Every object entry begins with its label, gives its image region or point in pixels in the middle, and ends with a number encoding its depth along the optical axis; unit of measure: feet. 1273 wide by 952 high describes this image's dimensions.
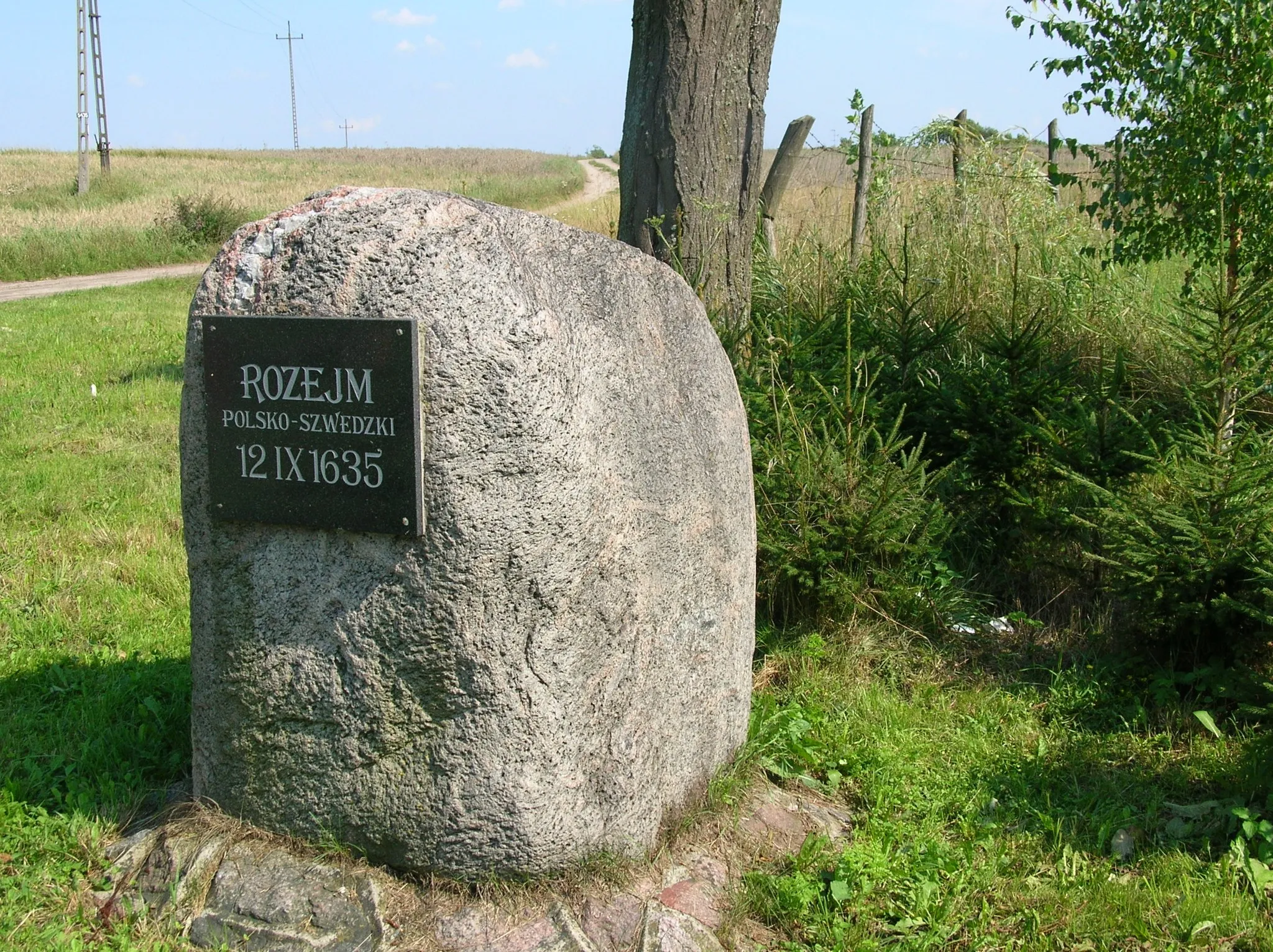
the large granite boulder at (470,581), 8.00
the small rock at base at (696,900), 9.02
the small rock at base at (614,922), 8.46
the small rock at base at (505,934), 8.28
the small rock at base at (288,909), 8.33
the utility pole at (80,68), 75.15
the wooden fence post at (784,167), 24.77
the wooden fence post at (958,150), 24.31
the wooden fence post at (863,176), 23.91
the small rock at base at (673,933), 8.51
